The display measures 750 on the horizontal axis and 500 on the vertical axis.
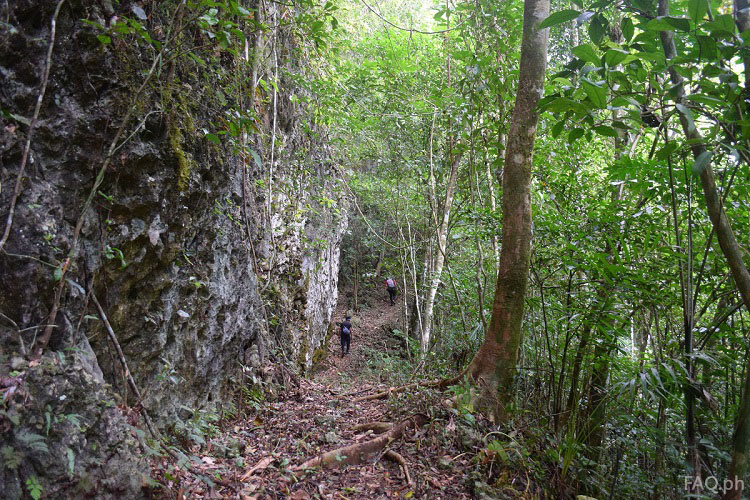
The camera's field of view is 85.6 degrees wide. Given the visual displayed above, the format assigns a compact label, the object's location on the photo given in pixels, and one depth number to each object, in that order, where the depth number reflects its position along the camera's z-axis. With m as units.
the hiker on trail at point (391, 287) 17.48
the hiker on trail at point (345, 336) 13.87
